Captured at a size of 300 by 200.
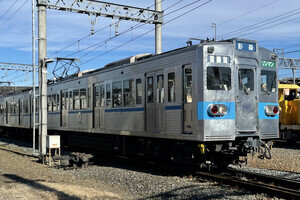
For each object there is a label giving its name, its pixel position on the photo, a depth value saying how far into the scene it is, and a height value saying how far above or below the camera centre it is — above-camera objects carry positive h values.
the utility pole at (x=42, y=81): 14.54 +1.21
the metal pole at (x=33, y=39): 15.09 +2.98
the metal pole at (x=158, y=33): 19.73 +4.25
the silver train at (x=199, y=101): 9.33 +0.24
